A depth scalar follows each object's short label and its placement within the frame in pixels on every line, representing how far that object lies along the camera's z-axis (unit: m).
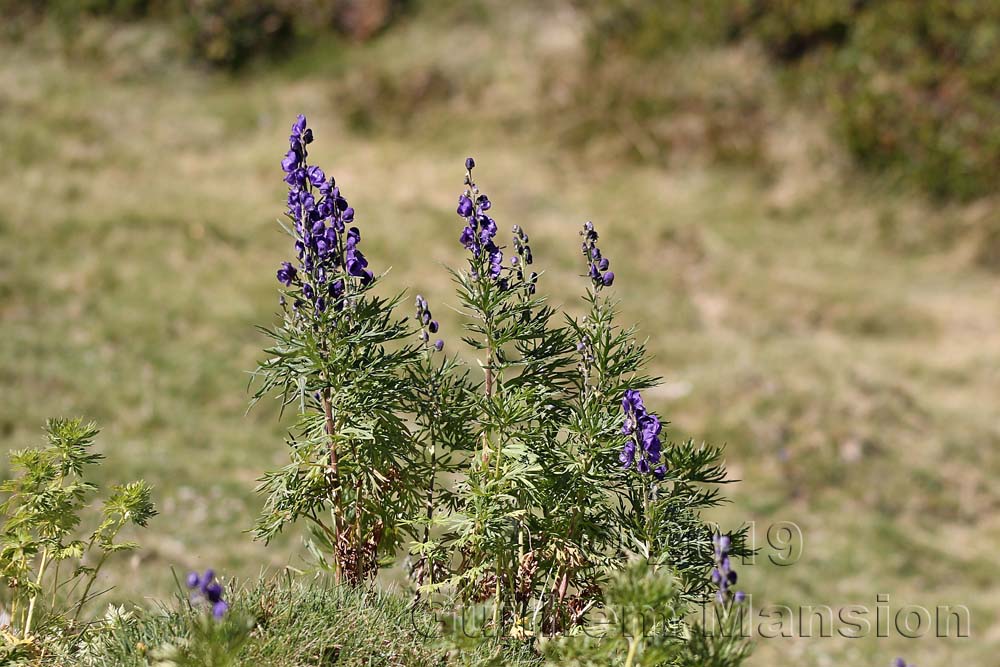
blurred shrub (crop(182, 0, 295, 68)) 36.31
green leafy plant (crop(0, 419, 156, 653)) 6.71
